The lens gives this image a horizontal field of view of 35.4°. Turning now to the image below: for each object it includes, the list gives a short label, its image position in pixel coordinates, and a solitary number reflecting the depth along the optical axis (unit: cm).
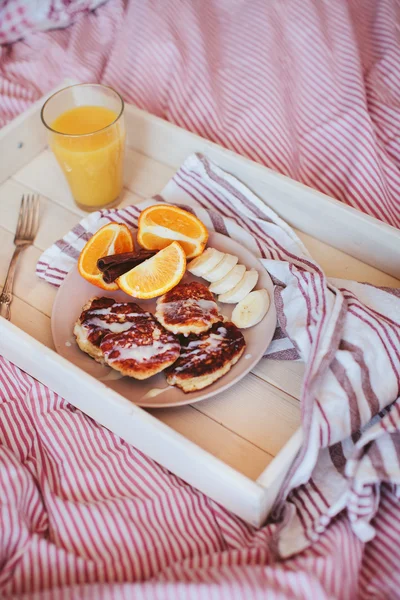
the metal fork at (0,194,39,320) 114
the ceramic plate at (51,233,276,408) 96
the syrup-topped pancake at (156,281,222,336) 100
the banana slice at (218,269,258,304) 109
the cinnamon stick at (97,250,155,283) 108
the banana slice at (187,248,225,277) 111
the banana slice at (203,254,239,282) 111
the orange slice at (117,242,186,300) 106
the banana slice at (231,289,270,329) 106
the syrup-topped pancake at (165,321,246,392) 96
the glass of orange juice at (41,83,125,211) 122
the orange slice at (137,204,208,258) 114
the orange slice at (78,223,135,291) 110
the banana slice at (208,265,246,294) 110
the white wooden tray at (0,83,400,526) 87
